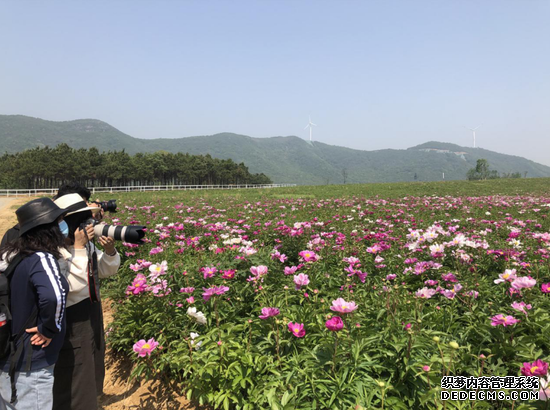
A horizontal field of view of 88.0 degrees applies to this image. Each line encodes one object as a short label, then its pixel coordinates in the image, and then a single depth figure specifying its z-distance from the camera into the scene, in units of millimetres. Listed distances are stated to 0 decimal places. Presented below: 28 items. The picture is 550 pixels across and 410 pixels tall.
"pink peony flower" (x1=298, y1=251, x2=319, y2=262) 2838
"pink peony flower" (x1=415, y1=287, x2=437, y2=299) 2178
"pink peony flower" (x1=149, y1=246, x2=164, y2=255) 3206
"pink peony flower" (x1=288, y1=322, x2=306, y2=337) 1843
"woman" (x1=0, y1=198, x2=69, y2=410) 1656
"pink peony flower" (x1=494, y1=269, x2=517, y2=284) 2221
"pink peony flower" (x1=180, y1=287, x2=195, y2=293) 2553
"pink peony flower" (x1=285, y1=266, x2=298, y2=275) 2605
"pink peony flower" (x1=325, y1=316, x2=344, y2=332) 1493
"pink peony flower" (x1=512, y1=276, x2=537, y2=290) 2002
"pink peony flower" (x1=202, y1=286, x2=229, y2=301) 2186
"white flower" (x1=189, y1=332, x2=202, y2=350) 2069
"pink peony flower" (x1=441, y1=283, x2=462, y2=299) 2250
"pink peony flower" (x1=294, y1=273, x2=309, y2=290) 2245
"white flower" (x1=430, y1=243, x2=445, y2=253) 2887
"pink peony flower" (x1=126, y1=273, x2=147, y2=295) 2445
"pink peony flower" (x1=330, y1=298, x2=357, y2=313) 1618
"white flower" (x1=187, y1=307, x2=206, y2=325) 2164
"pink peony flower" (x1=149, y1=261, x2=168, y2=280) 2574
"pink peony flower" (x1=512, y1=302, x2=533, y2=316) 1936
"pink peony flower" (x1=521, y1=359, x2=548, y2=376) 1342
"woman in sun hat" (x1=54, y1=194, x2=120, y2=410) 2023
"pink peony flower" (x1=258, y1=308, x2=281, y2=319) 1903
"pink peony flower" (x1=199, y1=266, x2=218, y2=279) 2759
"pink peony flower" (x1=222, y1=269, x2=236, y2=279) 2516
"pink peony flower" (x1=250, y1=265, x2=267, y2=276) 2474
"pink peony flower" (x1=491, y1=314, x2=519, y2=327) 1749
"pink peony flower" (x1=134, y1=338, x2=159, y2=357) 1938
